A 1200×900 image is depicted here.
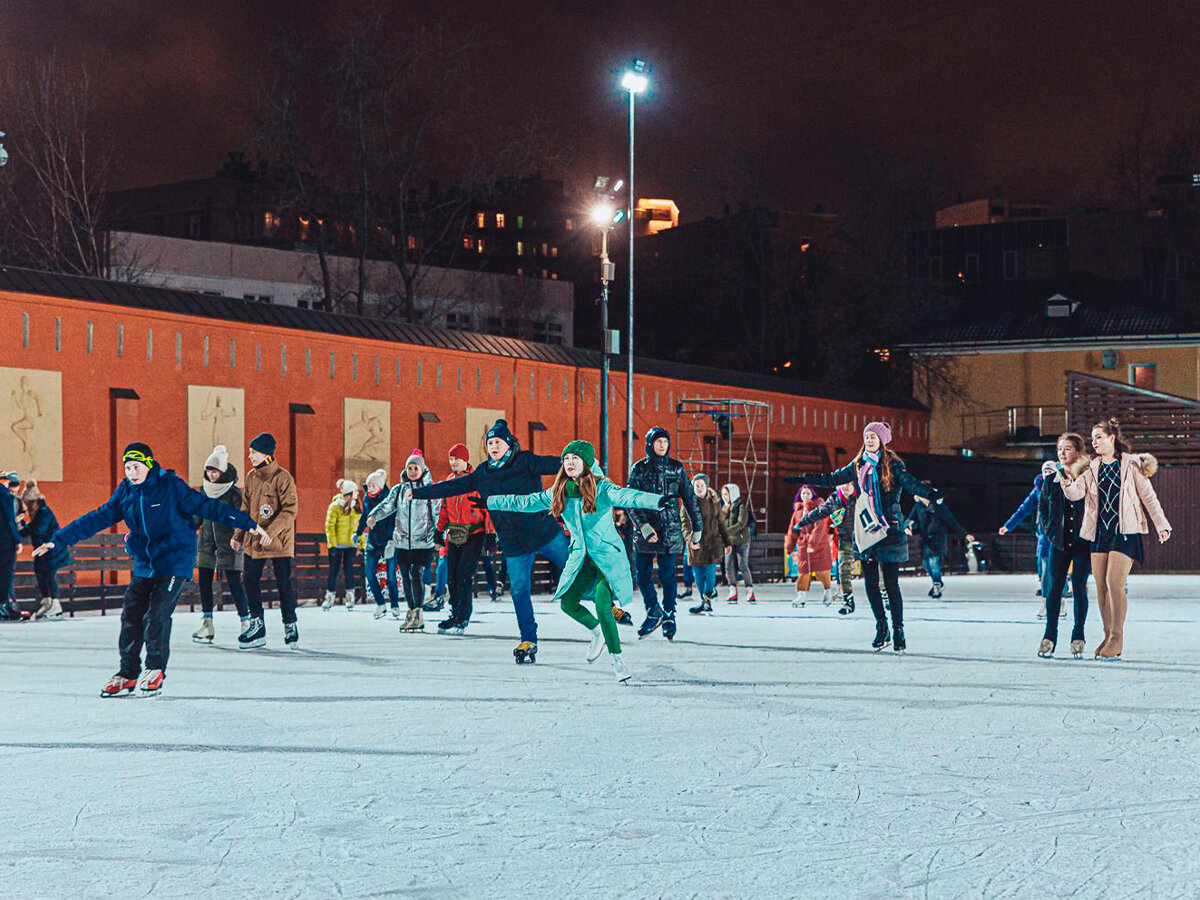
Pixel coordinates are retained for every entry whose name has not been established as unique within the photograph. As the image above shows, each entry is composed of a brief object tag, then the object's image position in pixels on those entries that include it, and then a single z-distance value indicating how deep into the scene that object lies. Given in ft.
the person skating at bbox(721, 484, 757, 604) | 75.31
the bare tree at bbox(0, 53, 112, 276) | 144.25
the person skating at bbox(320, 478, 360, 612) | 71.05
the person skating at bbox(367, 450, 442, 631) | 54.70
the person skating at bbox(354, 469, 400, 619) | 62.90
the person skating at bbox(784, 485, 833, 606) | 72.49
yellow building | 182.19
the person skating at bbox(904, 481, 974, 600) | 76.23
